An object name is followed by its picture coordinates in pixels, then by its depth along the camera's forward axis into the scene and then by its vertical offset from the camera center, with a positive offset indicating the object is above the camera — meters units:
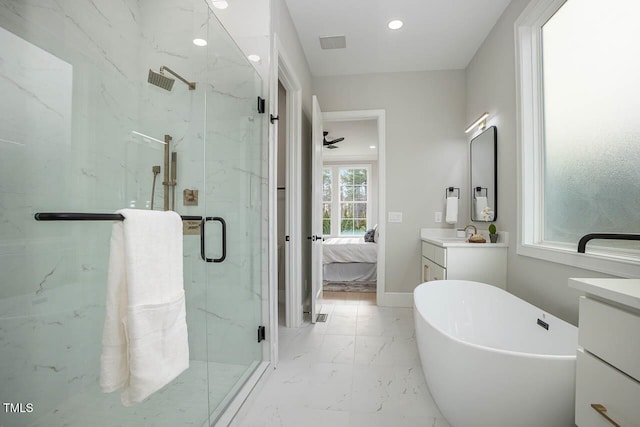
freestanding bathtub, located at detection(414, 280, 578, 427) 1.04 -0.65
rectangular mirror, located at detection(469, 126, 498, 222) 2.60 +0.41
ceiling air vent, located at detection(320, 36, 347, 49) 2.79 +1.71
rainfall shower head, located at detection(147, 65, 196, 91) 1.55 +0.74
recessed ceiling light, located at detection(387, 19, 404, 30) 2.57 +1.72
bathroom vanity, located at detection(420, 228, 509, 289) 2.42 -0.36
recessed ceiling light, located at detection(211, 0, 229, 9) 1.74 +1.29
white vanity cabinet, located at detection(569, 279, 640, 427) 0.72 -0.37
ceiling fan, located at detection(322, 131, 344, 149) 5.17 +1.42
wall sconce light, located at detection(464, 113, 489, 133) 2.79 +0.95
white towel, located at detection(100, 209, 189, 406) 0.87 -0.30
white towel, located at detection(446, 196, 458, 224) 3.22 +0.08
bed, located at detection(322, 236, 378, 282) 4.44 -0.68
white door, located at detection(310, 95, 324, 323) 2.84 -0.01
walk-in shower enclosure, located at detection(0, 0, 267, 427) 0.97 +0.16
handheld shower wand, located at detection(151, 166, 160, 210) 1.43 +0.21
